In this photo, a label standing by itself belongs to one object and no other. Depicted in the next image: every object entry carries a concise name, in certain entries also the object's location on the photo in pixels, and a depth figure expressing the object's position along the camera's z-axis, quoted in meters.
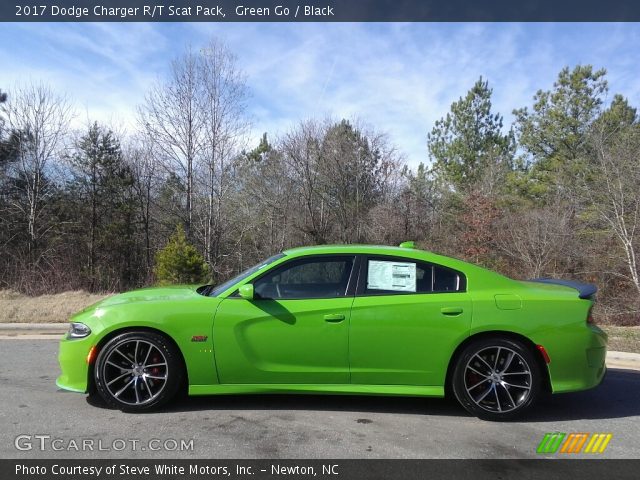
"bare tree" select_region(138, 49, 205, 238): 19.58
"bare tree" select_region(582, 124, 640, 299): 12.96
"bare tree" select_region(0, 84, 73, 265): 22.64
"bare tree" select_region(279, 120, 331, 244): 24.42
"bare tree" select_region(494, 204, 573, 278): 15.23
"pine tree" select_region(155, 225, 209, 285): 13.07
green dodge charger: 4.14
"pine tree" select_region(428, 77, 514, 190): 28.67
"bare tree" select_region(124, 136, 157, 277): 23.69
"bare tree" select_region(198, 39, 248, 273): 19.64
